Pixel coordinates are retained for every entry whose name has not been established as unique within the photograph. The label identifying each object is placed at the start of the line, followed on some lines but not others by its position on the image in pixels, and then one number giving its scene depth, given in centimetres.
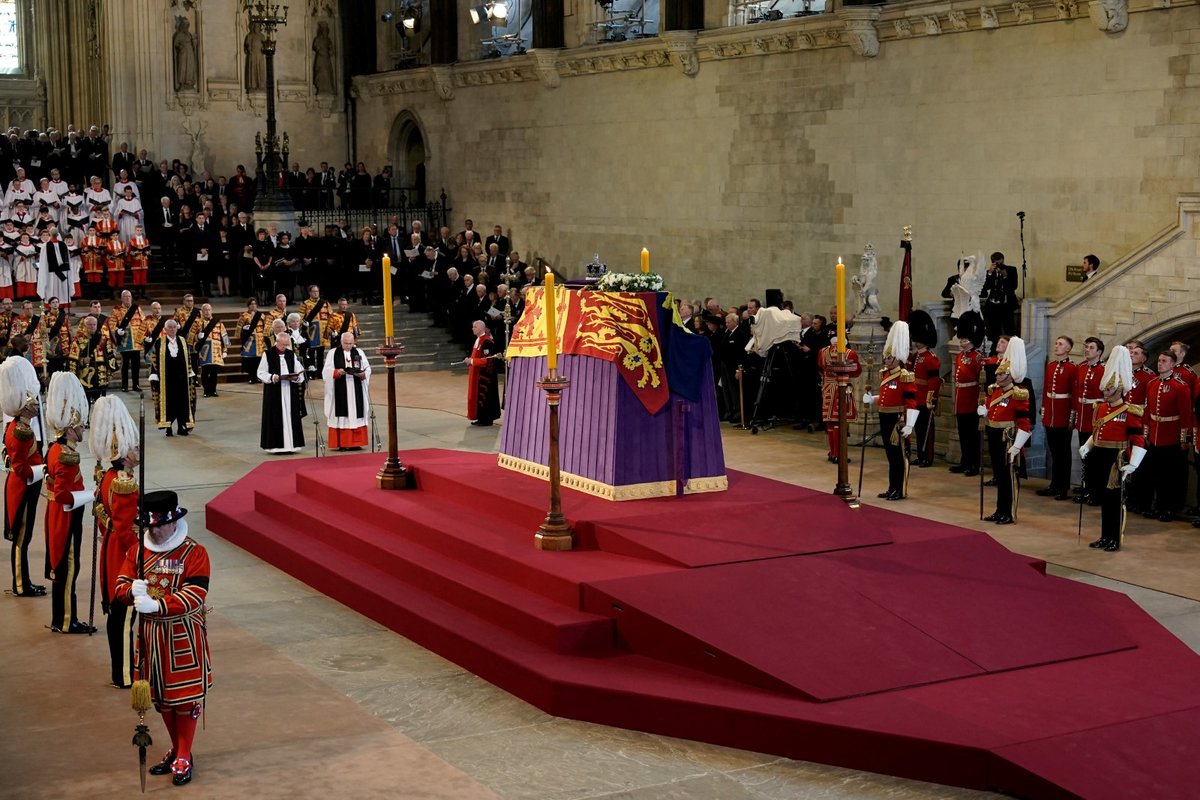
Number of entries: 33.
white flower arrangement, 1121
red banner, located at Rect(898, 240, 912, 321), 1802
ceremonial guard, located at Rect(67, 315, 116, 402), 1980
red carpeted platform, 776
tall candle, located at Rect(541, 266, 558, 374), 994
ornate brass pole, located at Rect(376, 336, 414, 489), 1245
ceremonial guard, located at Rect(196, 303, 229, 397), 2058
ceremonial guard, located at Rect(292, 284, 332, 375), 2161
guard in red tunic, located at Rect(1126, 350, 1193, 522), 1365
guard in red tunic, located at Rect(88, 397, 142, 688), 895
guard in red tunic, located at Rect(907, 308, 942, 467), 1574
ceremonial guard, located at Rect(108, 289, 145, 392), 2069
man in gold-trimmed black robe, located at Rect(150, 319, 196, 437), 1819
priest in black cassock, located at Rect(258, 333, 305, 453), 1697
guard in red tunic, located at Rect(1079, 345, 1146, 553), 1254
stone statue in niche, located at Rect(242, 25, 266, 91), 3117
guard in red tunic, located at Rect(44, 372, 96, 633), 1003
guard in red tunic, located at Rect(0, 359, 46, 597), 1059
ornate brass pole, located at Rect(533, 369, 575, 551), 997
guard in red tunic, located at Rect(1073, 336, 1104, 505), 1385
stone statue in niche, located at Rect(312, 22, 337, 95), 3222
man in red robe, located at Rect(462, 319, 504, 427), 1870
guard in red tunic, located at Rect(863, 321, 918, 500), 1441
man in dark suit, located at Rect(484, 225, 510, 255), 2645
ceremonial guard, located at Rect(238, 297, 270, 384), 2156
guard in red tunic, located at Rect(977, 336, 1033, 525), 1345
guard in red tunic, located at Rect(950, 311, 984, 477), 1581
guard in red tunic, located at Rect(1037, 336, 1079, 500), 1479
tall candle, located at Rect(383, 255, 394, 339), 1213
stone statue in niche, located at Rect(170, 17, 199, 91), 3056
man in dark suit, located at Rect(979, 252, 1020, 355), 1728
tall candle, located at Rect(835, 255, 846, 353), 1035
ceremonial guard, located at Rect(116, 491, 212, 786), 757
